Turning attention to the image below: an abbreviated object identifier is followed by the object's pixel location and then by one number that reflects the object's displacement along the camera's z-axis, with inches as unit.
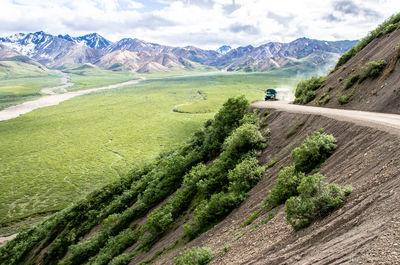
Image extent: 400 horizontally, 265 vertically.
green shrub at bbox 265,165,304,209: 637.3
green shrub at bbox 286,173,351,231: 475.8
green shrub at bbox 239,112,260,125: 1336.1
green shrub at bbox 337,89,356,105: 1135.1
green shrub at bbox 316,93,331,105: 1259.5
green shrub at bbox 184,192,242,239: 831.7
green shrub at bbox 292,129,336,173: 708.0
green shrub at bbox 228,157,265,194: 880.3
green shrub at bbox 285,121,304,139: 1035.3
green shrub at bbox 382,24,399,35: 1336.1
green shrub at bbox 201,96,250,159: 1492.4
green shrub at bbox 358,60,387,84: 1096.2
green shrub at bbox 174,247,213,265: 595.8
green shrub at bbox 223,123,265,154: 1108.5
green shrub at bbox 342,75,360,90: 1191.6
